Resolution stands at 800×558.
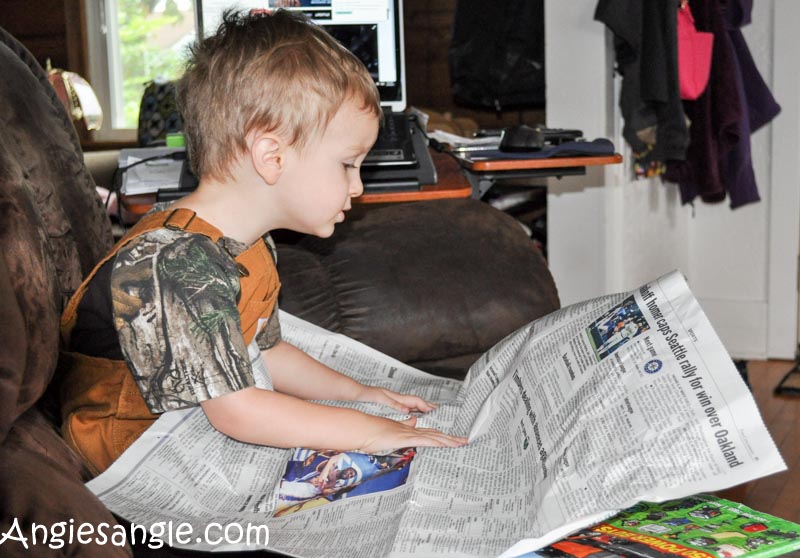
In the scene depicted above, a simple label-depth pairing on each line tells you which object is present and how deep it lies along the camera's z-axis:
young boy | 0.94
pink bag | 2.73
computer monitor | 1.86
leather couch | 0.68
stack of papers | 1.55
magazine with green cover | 0.71
